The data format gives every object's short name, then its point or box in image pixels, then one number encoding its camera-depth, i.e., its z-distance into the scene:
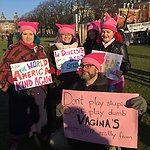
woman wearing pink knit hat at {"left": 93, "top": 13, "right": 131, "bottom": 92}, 2.45
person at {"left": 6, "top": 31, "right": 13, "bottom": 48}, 12.64
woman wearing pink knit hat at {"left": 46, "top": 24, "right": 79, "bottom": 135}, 2.65
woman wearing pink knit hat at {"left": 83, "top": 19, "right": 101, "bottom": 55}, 2.84
